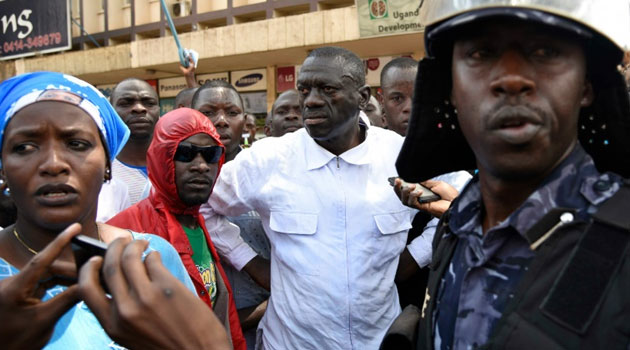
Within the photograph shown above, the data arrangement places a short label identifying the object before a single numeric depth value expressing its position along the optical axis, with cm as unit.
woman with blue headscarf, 107
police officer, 96
